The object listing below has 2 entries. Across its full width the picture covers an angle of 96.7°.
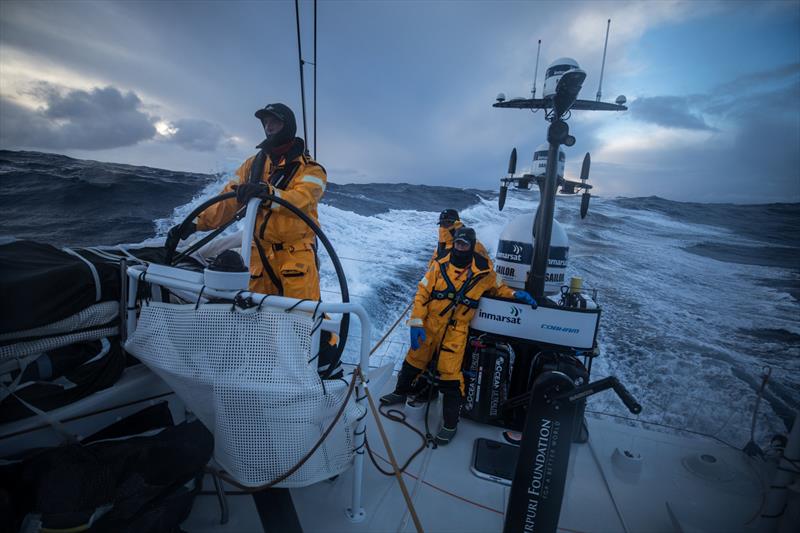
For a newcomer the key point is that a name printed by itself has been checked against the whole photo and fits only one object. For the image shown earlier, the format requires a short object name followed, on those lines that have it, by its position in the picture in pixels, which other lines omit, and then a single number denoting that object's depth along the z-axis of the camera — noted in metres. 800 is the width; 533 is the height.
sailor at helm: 1.81
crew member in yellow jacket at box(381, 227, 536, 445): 2.23
